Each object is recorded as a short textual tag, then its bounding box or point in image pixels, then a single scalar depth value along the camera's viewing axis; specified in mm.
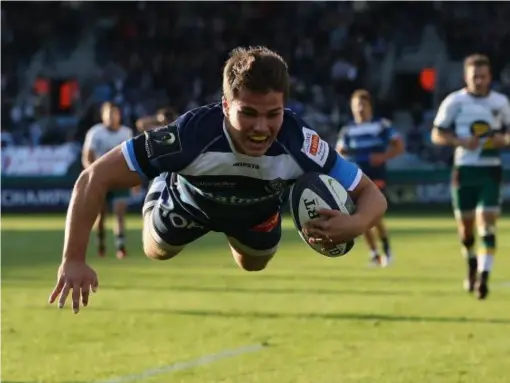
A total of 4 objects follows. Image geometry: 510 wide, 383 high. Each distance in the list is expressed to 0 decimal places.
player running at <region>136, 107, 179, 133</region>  14050
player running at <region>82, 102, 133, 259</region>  18842
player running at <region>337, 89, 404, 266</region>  17609
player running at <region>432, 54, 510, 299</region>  13062
